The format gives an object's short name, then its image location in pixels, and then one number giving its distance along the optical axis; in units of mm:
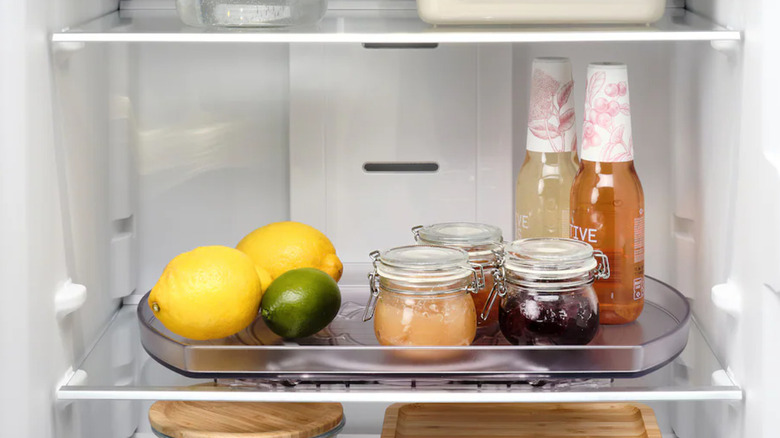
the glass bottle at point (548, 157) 1458
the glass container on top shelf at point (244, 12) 1420
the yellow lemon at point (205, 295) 1371
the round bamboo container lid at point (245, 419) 1468
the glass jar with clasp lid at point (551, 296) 1359
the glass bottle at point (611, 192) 1403
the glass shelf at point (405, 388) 1324
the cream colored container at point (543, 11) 1386
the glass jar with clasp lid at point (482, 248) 1435
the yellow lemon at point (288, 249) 1470
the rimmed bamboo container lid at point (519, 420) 1552
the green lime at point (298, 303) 1387
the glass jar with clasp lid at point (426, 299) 1349
